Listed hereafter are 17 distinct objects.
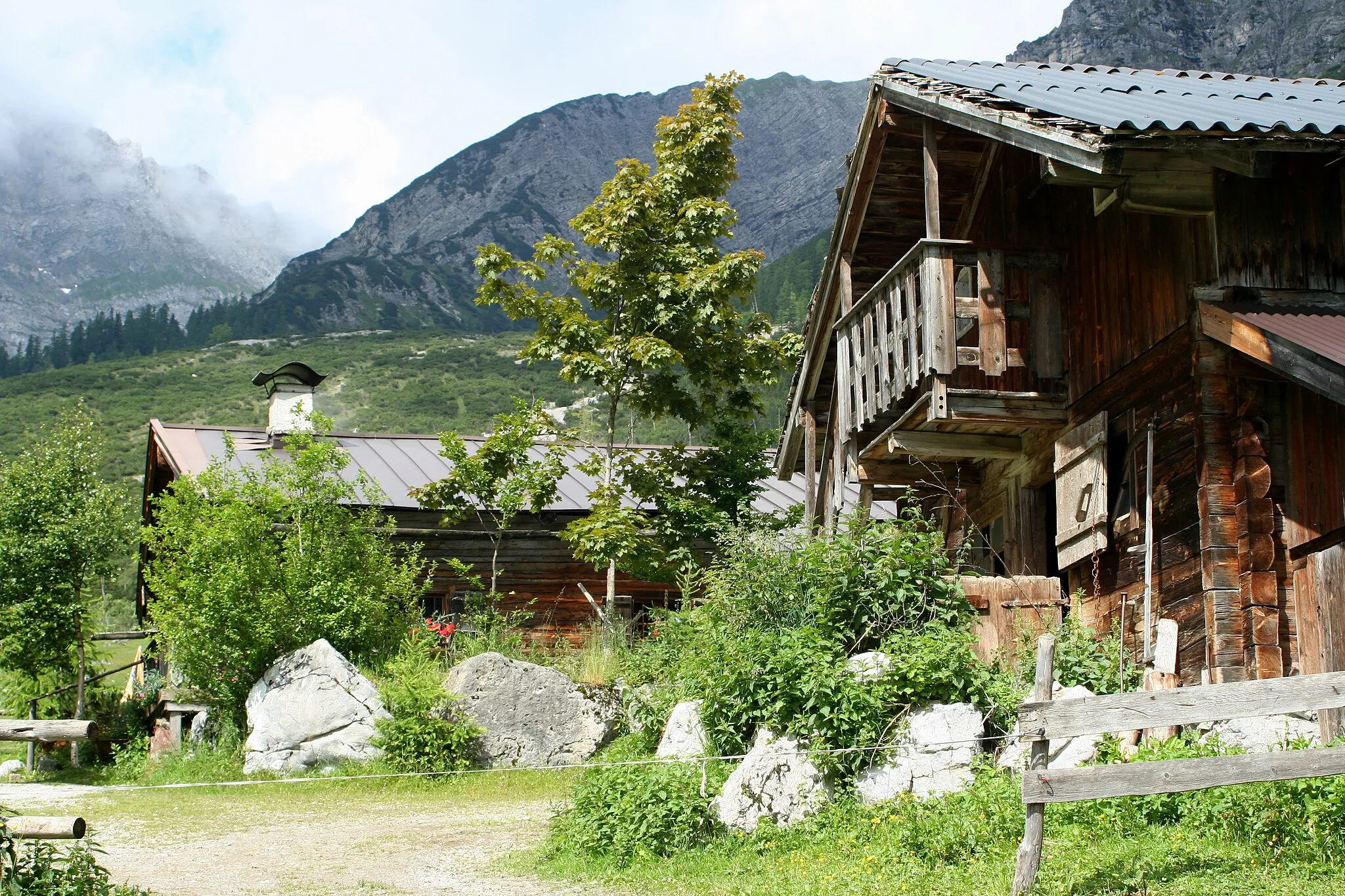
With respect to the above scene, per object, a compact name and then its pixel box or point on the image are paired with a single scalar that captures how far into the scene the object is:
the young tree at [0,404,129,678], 18.72
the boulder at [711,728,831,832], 10.12
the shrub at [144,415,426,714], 16.59
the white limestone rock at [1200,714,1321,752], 9.54
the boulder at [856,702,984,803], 10.16
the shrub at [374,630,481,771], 14.76
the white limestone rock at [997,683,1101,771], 9.94
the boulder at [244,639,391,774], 15.45
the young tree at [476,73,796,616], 19.94
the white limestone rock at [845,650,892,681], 10.91
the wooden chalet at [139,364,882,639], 21.69
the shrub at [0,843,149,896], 7.45
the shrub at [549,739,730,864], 9.86
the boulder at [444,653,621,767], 15.41
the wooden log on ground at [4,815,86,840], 7.45
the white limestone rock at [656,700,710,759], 12.04
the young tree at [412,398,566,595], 19.72
